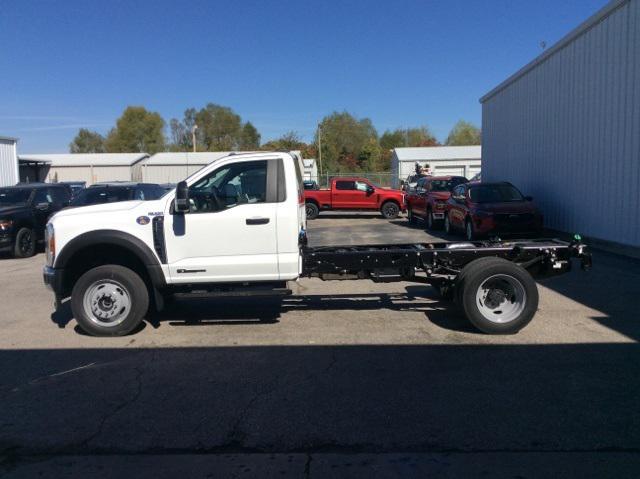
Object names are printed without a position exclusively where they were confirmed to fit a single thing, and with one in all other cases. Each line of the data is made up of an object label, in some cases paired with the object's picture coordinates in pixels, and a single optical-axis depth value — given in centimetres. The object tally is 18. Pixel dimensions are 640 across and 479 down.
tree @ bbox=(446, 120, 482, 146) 9425
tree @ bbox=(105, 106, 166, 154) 8850
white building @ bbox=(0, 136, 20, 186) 2955
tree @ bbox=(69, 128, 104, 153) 9781
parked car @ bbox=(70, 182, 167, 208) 1620
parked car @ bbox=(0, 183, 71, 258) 1577
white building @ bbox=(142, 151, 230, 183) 4969
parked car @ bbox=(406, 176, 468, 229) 2014
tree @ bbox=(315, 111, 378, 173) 7625
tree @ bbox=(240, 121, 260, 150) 9375
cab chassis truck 719
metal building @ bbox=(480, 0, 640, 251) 1310
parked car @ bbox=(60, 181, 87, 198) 3401
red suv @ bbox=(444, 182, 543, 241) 1516
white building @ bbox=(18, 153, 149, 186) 5303
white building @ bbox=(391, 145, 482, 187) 4866
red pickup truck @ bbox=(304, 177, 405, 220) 2722
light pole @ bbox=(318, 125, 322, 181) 6276
